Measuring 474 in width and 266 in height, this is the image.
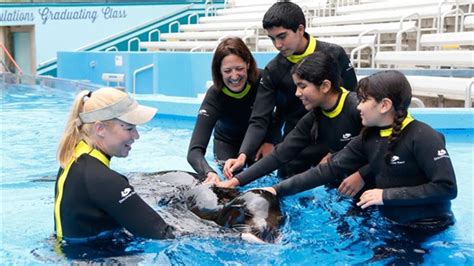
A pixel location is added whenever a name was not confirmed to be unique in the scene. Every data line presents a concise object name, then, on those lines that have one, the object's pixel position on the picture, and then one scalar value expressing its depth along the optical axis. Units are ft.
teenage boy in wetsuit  12.12
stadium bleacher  24.41
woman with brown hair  13.11
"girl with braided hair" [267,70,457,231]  9.16
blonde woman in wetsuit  8.45
